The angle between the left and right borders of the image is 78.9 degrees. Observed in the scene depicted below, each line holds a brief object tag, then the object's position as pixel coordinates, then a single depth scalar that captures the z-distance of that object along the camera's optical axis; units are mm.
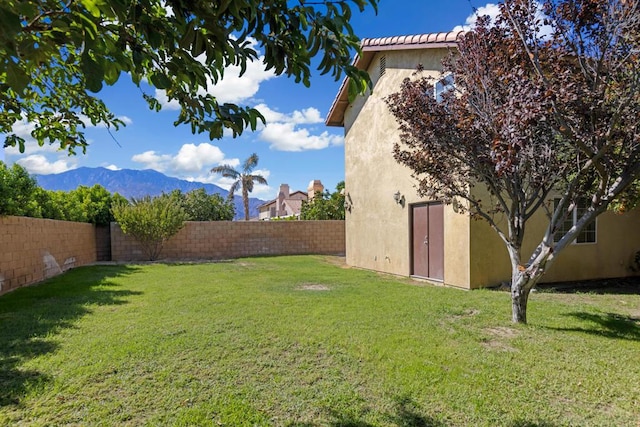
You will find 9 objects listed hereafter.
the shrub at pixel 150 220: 18969
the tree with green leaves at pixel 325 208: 26078
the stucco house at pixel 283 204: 55406
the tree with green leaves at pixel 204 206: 29891
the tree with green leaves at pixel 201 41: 1812
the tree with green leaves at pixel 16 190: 9805
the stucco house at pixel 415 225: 10969
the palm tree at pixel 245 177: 40125
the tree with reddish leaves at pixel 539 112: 5207
